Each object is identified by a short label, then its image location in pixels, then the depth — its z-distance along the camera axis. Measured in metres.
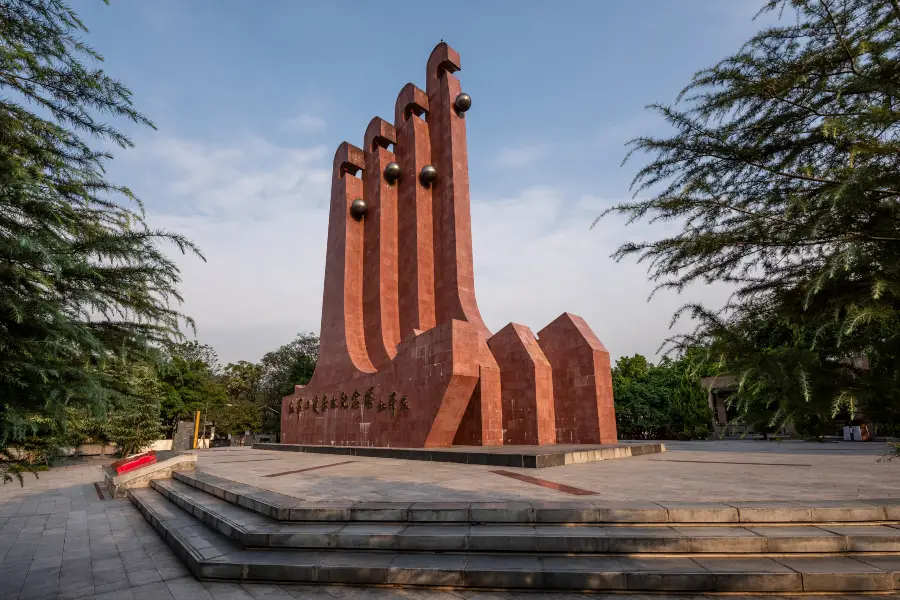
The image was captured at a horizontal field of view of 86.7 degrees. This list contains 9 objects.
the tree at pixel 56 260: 2.84
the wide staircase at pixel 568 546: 3.48
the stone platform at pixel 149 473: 9.74
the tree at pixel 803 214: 2.34
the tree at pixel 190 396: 31.36
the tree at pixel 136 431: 16.64
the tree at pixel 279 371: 35.94
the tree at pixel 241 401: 34.22
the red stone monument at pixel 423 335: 12.31
